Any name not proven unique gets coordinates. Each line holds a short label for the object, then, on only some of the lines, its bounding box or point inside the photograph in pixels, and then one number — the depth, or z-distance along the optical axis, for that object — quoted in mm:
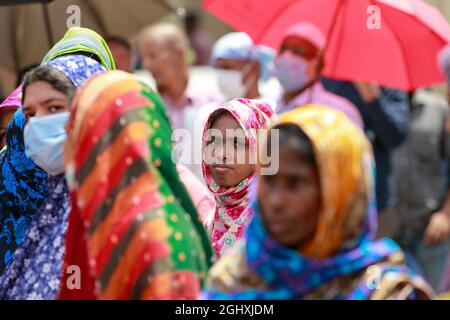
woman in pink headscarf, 9443
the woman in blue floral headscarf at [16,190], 9281
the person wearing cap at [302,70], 13590
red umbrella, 12188
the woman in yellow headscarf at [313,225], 6652
